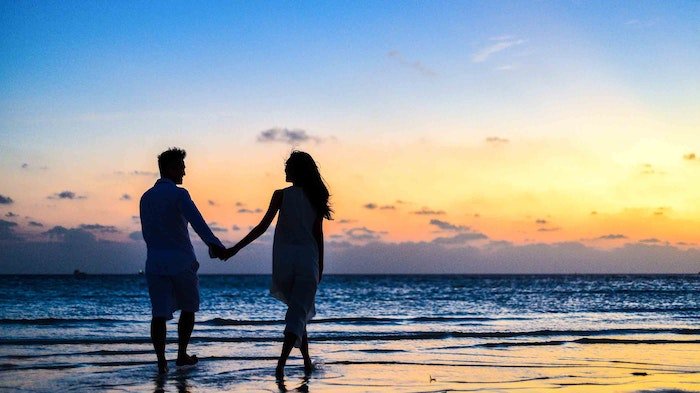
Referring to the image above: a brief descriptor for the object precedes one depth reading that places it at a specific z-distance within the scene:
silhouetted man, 6.64
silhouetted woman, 6.66
